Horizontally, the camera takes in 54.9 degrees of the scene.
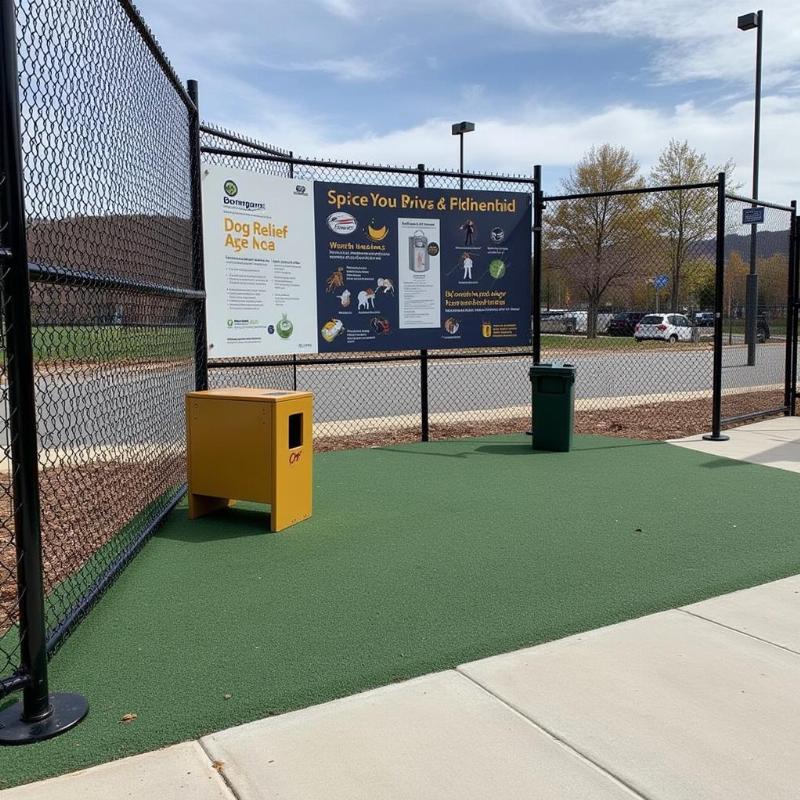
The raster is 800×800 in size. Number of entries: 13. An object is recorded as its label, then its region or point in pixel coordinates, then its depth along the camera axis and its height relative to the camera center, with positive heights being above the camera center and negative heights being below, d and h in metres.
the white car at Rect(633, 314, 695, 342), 30.24 +0.02
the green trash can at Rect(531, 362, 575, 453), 8.24 -0.83
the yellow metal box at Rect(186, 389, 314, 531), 5.23 -0.81
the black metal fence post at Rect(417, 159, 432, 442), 8.39 -0.58
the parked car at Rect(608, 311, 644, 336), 35.94 +0.31
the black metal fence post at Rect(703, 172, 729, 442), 8.38 -0.08
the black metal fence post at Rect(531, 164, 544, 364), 9.11 +0.82
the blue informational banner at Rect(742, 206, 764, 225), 10.17 +1.50
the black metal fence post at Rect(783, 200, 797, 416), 10.20 +0.13
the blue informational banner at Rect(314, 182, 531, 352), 7.94 +0.70
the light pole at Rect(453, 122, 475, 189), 31.39 +8.26
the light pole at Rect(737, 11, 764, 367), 17.91 +1.45
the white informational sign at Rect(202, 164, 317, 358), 6.72 +0.63
